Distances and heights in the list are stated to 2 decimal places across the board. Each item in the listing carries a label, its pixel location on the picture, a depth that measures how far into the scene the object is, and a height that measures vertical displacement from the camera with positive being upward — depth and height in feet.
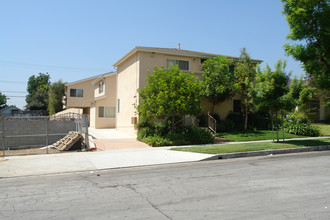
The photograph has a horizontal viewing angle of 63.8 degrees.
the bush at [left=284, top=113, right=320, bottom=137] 64.59 -1.64
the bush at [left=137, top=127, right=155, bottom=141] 57.52 -3.05
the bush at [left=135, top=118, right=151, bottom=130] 59.98 -1.14
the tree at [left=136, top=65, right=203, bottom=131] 53.21 +4.99
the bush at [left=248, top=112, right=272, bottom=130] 70.79 -0.72
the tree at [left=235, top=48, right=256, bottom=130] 65.77 +11.06
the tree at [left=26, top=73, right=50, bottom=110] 191.83 +14.03
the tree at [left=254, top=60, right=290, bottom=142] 47.50 +5.62
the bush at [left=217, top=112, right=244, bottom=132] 66.18 -0.98
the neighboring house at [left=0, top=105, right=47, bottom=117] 179.01 +6.32
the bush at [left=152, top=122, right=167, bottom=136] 57.72 -1.97
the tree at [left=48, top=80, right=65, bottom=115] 150.50 +13.11
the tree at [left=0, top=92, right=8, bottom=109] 205.42 +14.49
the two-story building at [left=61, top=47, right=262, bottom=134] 63.98 +10.43
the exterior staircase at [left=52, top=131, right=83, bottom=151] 47.30 -4.17
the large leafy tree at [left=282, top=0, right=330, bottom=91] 58.03 +19.52
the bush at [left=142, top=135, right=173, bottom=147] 51.83 -4.35
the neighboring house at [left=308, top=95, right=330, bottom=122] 89.76 +2.57
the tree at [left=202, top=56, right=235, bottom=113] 63.31 +9.67
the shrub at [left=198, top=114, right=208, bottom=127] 67.35 -0.46
